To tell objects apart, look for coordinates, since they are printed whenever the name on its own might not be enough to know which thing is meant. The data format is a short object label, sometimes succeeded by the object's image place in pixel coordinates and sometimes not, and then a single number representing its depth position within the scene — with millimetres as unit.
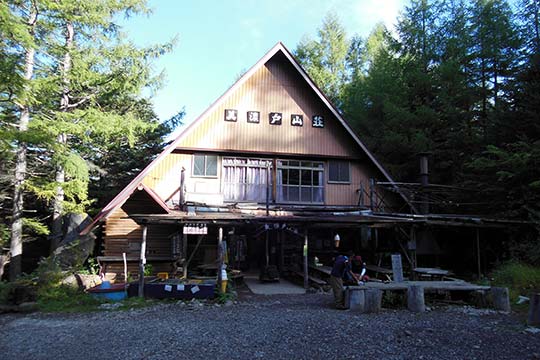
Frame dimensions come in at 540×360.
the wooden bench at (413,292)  10117
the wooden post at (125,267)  14573
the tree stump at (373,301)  9922
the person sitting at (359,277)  11176
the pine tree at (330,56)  29141
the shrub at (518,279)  11904
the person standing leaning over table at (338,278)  10555
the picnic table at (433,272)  12125
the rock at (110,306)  11125
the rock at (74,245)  14844
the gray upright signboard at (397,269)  12164
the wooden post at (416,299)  10242
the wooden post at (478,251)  15348
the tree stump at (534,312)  8734
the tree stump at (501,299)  10367
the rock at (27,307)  11297
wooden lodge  15695
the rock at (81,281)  13350
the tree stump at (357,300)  10086
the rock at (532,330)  8203
